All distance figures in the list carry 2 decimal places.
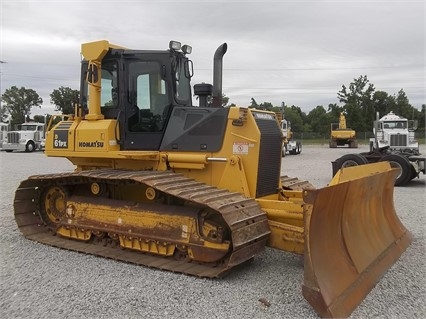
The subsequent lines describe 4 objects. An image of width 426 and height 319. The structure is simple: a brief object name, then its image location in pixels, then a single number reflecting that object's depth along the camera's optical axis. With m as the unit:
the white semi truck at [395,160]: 14.30
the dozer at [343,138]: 44.96
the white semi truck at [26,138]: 36.91
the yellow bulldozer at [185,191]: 5.19
